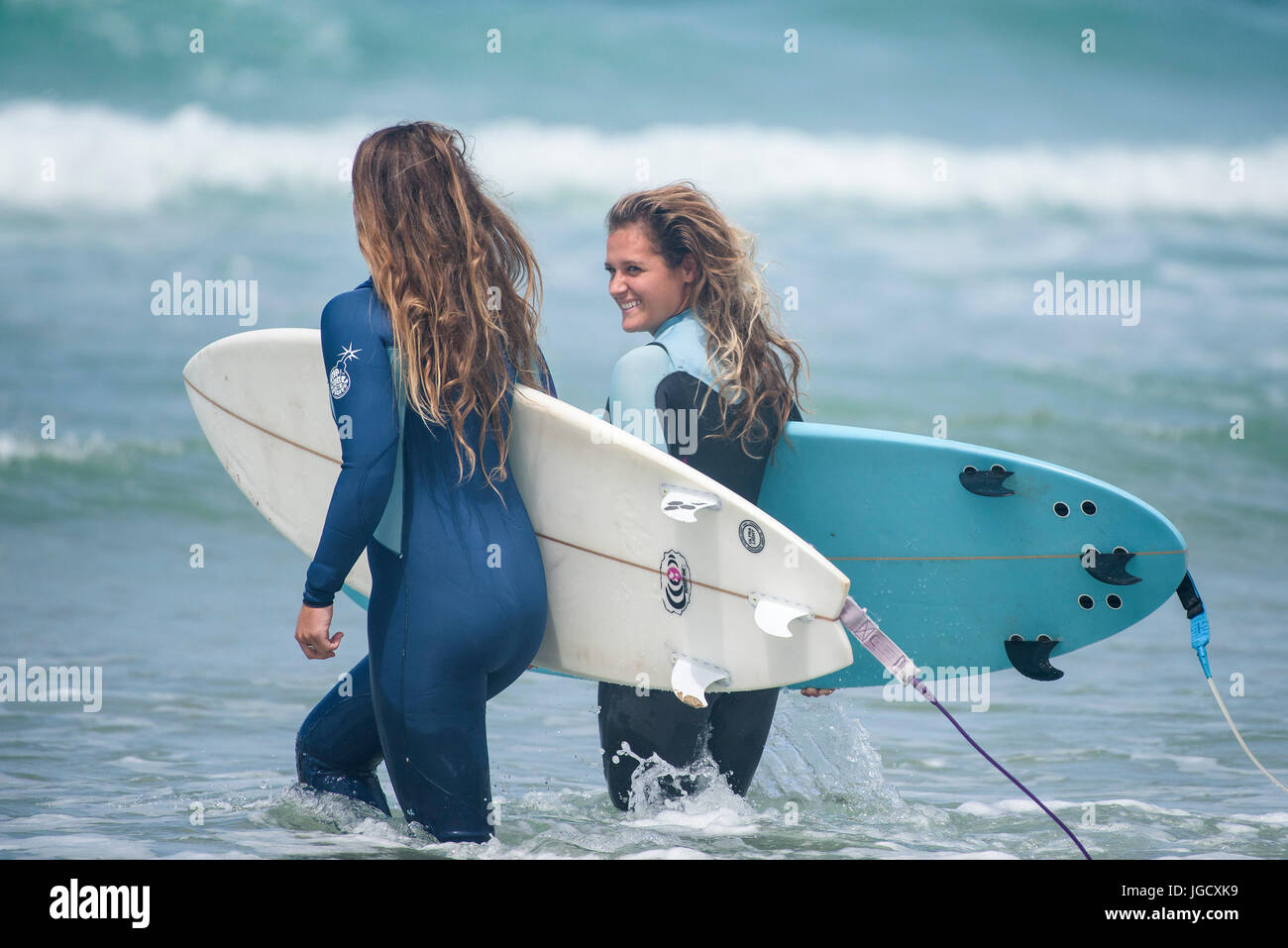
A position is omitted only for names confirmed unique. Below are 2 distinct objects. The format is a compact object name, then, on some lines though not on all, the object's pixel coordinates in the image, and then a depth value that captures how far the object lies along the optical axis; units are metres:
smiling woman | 5.93
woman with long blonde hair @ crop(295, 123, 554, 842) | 5.12
